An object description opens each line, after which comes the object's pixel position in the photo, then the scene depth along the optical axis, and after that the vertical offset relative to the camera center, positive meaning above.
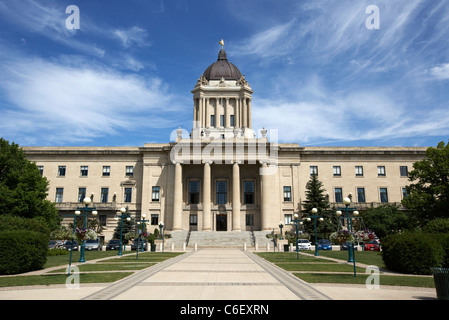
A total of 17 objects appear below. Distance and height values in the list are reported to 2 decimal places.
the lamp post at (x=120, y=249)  30.63 -2.33
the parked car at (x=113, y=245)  42.67 -2.69
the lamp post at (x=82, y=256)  24.33 -2.29
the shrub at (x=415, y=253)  17.42 -1.64
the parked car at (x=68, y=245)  40.68 -2.59
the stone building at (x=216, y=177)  54.31 +7.23
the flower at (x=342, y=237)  17.69 -0.80
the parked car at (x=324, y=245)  44.06 -2.98
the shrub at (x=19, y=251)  17.34 -1.40
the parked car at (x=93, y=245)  42.03 -2.64
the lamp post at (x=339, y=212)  17.75 +0.63
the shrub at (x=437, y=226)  20.55 -0.33
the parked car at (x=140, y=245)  41.58 -2.74
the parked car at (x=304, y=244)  41.62 -2.74
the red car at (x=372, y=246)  40.06 -2.86
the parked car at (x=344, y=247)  43.91 -3.26
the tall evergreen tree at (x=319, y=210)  50.12 +1.64
